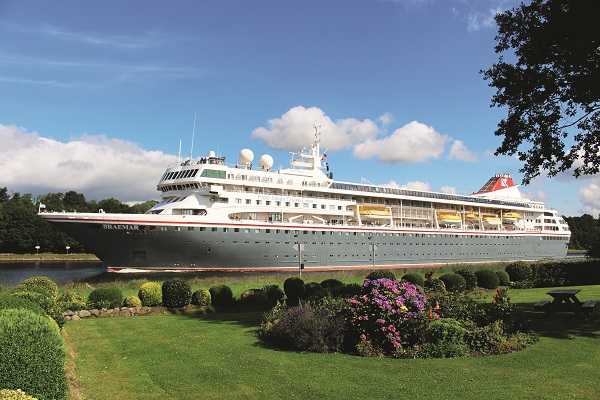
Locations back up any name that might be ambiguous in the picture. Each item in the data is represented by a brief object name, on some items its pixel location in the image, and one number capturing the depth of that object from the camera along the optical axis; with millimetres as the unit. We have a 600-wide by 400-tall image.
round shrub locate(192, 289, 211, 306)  15250
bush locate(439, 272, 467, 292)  19422
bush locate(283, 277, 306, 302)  16219
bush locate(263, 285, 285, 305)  16359
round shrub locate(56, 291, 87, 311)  13502
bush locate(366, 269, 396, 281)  16386
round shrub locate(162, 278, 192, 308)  14734
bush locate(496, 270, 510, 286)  22984
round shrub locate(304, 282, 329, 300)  15053
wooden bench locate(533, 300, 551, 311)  13133
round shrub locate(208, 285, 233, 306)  15562
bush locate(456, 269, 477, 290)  20891
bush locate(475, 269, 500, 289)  21672
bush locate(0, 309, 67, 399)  4855
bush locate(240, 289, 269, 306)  15930
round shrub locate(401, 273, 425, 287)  18375
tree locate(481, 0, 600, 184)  12086
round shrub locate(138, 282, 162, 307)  14719
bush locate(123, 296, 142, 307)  14484
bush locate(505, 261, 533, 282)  24109
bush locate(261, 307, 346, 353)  9039
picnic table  12449
